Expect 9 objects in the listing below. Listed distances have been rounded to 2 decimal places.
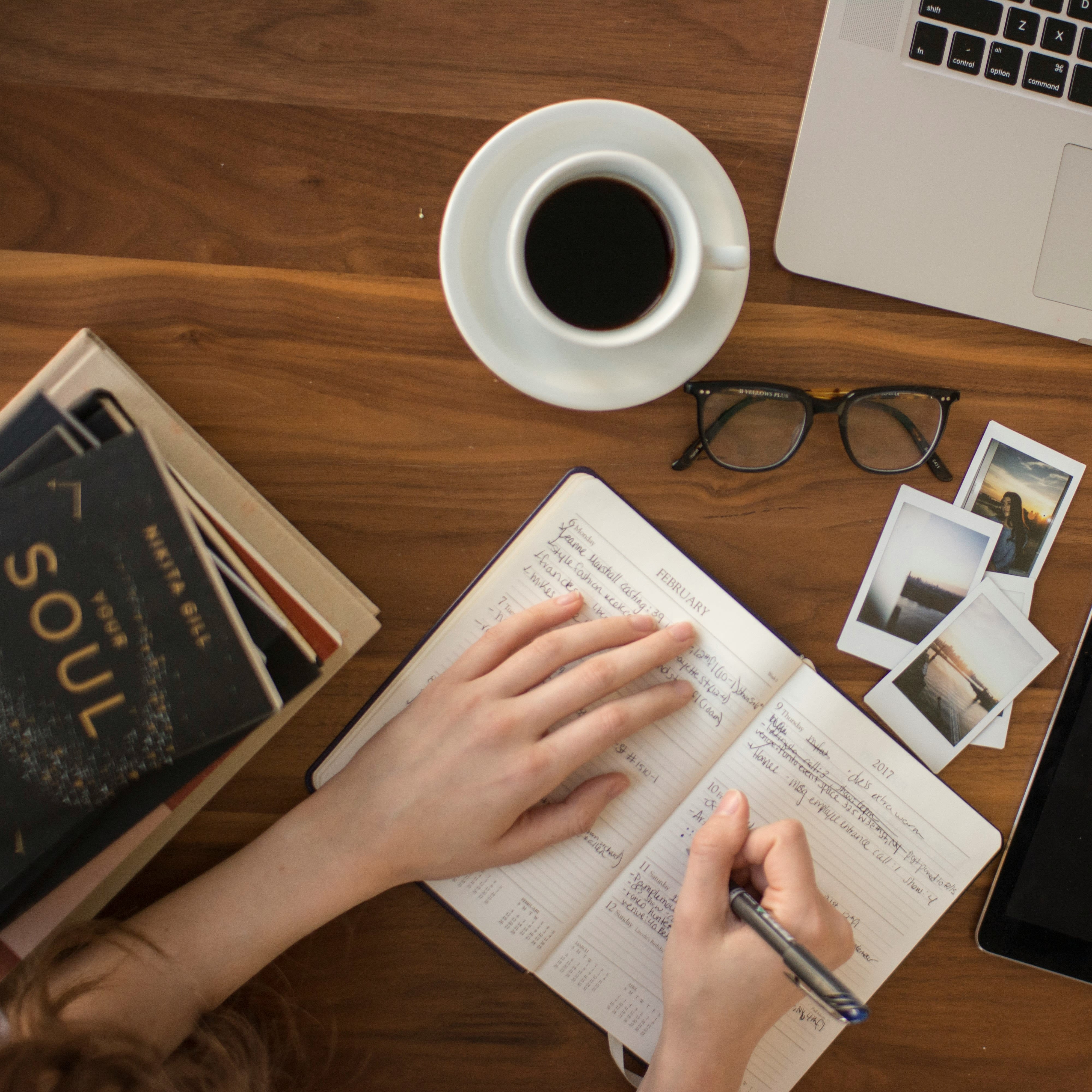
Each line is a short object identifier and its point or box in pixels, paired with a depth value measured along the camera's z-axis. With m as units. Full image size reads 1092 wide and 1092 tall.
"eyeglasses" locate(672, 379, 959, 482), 0.64
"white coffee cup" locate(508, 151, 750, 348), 0.50
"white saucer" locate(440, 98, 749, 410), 0.52
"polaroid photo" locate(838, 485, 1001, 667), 0.68
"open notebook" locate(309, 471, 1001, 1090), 0.64
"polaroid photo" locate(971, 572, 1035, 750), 0.69
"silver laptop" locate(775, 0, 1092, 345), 0.61
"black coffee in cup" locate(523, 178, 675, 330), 0.54
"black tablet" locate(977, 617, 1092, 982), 0.68
